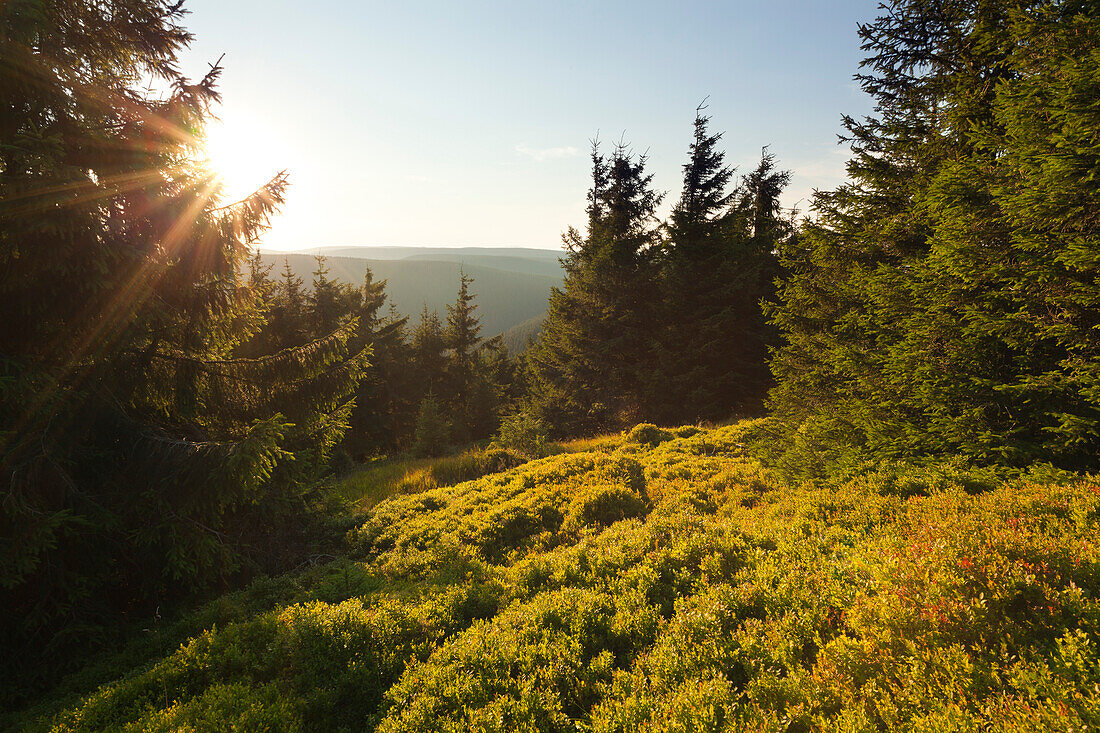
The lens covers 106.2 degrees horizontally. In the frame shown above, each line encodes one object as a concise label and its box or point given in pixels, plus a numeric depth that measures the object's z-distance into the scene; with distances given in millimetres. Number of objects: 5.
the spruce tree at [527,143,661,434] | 25281
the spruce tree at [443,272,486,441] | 39062
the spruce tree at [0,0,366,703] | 5652
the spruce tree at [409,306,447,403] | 40156
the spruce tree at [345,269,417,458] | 29578
